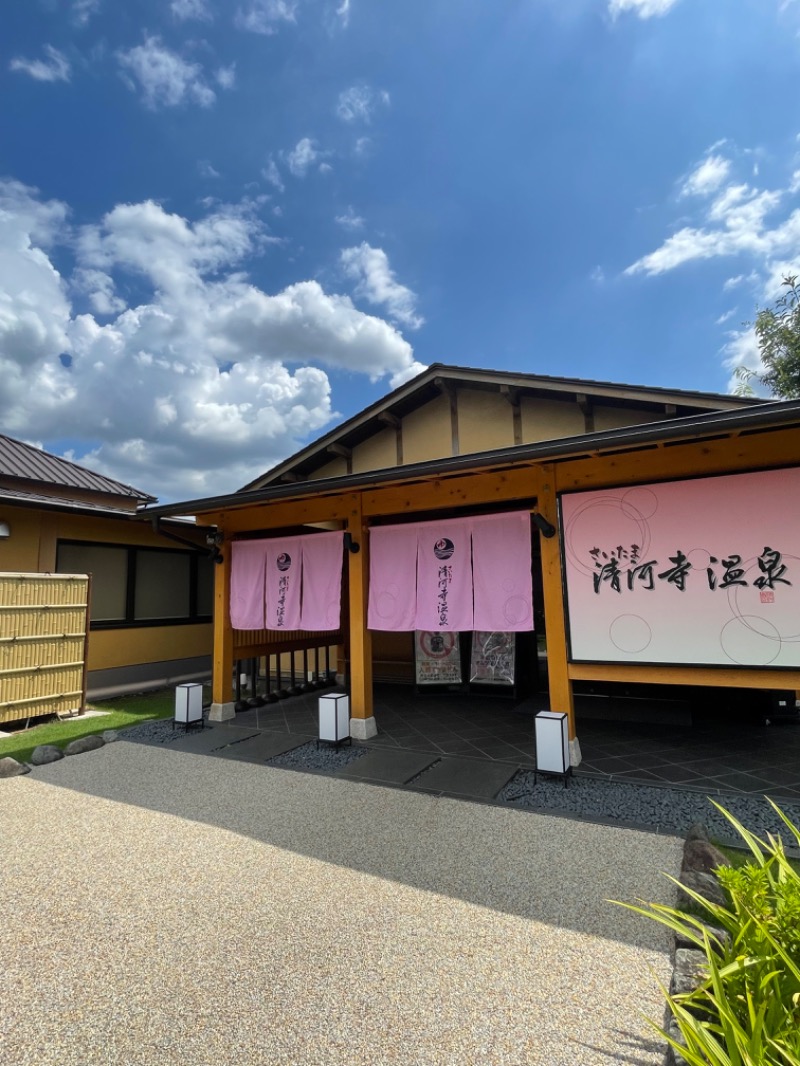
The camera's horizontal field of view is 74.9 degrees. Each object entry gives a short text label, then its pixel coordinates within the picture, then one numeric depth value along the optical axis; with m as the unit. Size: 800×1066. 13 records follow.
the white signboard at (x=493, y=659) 9.70
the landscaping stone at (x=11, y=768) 5.91
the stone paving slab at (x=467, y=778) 5.14
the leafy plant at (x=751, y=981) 1.67
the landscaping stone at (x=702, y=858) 3.51
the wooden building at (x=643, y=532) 4.67
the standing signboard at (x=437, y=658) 10.27
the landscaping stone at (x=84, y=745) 6.67
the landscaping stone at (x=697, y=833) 4.03
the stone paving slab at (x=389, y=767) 5.57
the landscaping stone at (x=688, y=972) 2.32
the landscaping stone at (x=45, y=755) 6.25
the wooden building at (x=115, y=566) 9.41
